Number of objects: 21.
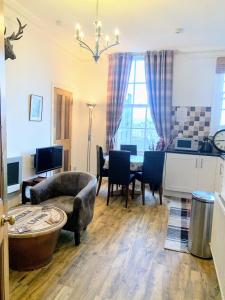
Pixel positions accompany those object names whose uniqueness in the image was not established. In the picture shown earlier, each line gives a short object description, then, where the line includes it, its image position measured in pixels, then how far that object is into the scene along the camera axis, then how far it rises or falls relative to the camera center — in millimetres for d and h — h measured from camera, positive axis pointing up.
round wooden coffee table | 2139 -1080
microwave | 4824 -331
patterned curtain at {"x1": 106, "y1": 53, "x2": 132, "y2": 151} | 5332 +828
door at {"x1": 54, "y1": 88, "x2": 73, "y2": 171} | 4938 +58
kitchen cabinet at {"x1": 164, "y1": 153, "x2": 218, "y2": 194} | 4539 -877
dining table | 4219 -678
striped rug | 2871 -1432
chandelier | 2816 +1107
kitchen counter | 4510 -473
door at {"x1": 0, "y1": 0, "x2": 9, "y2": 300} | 1134 -392
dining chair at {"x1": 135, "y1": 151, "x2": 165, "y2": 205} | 4160 -760
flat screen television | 3932 -640
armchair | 2682 -921
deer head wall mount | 2682 +847
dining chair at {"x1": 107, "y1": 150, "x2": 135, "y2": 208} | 3988 -727
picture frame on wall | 4008 +266
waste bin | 2582 -1067
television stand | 3689 -1009
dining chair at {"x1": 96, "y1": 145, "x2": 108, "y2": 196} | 4492 -790
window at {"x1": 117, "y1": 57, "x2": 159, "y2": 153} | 5473 +252
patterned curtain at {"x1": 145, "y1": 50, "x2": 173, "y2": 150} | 5027 +830
